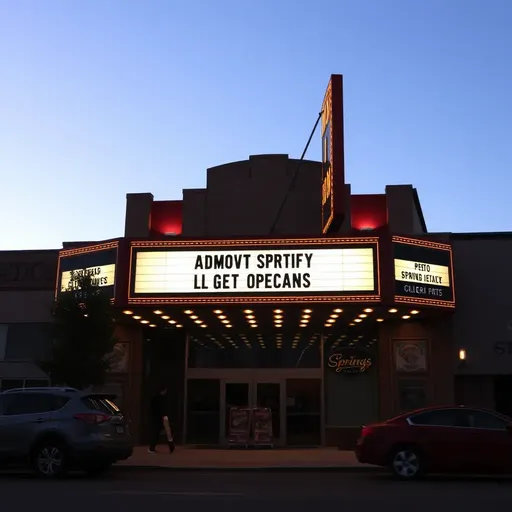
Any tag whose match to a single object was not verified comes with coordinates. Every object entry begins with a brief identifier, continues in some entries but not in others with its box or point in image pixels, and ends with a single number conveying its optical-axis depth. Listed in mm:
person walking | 18906
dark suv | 12828
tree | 17734
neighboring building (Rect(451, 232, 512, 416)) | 20844
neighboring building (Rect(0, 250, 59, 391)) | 22688
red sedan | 12727
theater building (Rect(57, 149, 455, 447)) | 17844
